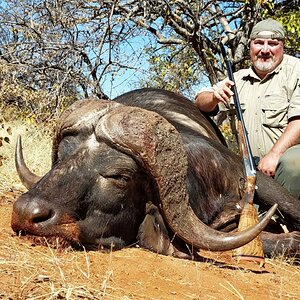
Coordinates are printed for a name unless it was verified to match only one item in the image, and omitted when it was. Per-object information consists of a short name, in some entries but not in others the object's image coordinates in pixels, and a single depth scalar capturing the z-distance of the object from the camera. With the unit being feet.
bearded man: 12.74
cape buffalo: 8.31
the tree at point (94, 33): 20.64
